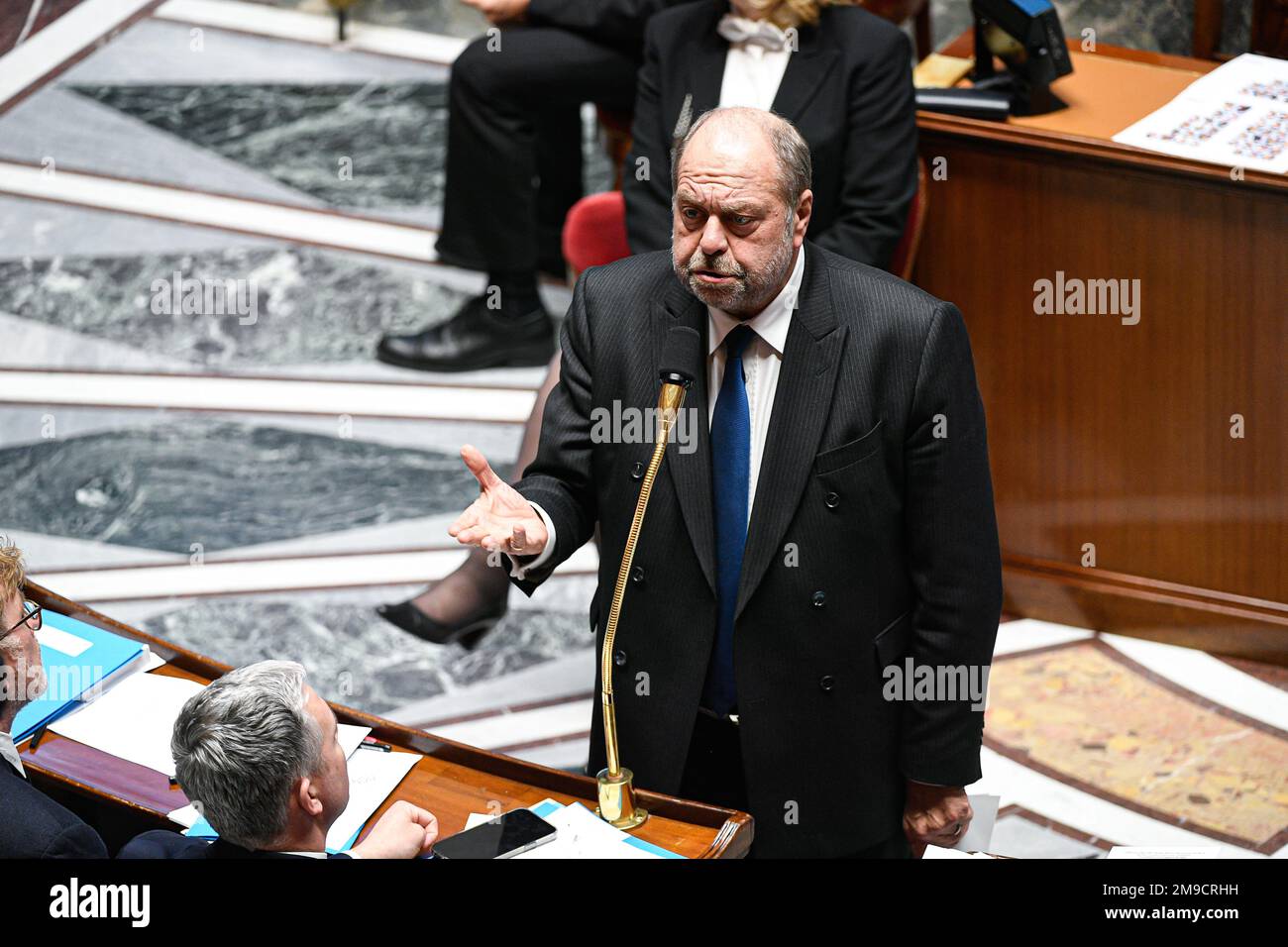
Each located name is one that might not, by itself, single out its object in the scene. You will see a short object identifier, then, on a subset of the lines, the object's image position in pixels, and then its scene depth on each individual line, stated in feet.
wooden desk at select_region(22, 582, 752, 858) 15.89
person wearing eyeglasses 14.70
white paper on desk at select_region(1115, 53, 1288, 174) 26.35
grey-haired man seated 13.99
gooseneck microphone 14.40
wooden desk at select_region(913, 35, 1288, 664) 26.81
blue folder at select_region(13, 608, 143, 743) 18.28
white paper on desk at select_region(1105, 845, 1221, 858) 13.32
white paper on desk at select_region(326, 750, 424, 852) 16.63
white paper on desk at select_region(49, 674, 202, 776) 17.85
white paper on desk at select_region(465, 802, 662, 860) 15.31
